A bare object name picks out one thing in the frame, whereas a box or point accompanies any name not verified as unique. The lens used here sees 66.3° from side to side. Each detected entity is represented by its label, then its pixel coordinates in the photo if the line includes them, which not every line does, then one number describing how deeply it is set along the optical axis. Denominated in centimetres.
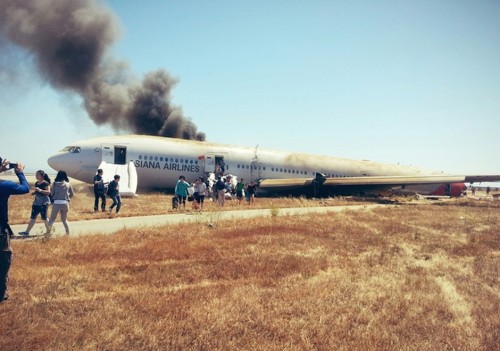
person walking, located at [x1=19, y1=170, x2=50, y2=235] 1160
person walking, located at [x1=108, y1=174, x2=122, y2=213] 1766
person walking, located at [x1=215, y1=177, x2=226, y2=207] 2239
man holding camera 614
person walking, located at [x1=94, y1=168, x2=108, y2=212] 1825
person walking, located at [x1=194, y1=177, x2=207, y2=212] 2034
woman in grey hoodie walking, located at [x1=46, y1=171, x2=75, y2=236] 1145
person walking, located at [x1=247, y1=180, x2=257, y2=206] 2550
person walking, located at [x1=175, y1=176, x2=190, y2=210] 2043
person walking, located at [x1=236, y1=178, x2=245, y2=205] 2586
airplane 2847
